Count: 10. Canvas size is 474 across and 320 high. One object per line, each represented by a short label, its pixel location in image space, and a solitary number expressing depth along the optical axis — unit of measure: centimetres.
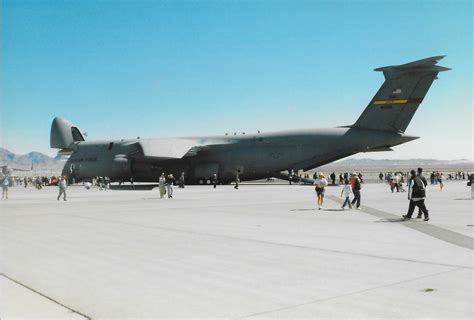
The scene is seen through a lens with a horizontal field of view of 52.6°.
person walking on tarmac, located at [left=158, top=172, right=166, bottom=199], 2593
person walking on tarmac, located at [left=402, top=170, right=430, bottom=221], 1358
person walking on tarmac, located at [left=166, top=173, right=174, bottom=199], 2597
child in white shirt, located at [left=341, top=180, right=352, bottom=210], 1777
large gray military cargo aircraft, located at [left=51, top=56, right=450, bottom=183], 3723
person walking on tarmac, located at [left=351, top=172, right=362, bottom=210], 1769
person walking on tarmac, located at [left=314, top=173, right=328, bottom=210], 1791
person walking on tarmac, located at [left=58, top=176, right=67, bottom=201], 2348
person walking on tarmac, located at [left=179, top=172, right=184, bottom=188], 3938
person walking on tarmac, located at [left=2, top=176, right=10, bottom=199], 2759
